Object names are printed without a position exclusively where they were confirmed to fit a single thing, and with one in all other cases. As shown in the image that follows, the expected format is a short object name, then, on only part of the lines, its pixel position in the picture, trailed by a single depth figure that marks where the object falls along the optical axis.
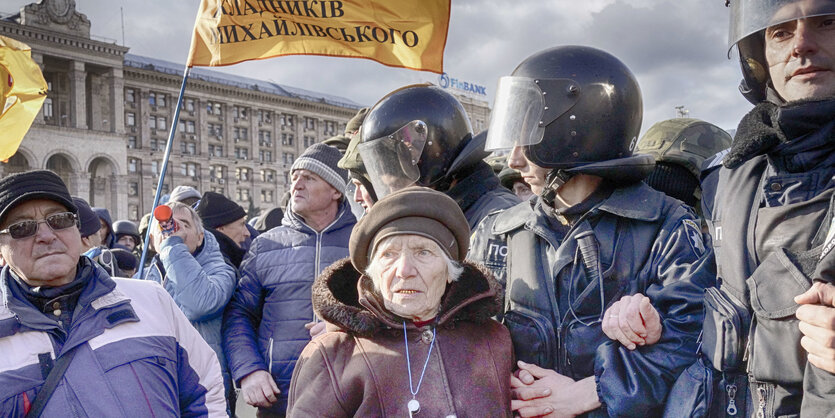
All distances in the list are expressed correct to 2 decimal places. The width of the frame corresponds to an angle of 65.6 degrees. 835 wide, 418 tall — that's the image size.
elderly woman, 2.11
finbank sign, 64.56
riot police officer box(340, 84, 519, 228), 3.29
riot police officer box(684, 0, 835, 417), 1.57
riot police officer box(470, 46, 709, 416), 2.07
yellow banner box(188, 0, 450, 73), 4.44
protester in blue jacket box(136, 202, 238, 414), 3.51
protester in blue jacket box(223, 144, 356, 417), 3.32
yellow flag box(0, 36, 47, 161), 4.85
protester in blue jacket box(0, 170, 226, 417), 2.47
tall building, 53.31
